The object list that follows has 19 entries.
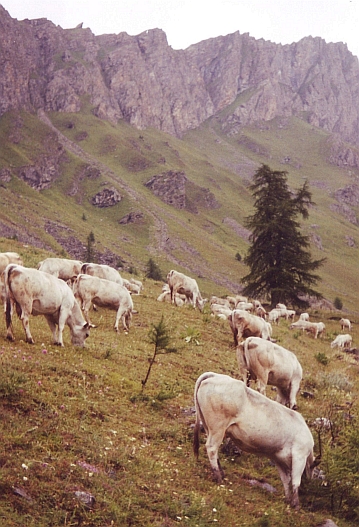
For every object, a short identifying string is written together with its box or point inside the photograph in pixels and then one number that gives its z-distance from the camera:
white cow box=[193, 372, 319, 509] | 8.95
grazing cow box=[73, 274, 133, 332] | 19.47
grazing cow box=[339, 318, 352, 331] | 41.06
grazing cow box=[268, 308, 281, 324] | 35.56
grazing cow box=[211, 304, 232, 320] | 28.00
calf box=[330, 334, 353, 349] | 30.94
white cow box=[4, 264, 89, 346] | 13.12
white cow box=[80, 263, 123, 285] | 24.45
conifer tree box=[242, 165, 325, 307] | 43.34
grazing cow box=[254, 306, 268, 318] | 33.41
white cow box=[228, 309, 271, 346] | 19.58
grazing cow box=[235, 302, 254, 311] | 34.74
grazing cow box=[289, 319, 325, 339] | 33.78
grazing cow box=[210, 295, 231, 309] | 36.76
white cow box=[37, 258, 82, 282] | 23.91
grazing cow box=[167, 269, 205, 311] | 29.11
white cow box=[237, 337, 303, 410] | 13.43
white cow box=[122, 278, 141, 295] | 30.50
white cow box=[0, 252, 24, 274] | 19.98
